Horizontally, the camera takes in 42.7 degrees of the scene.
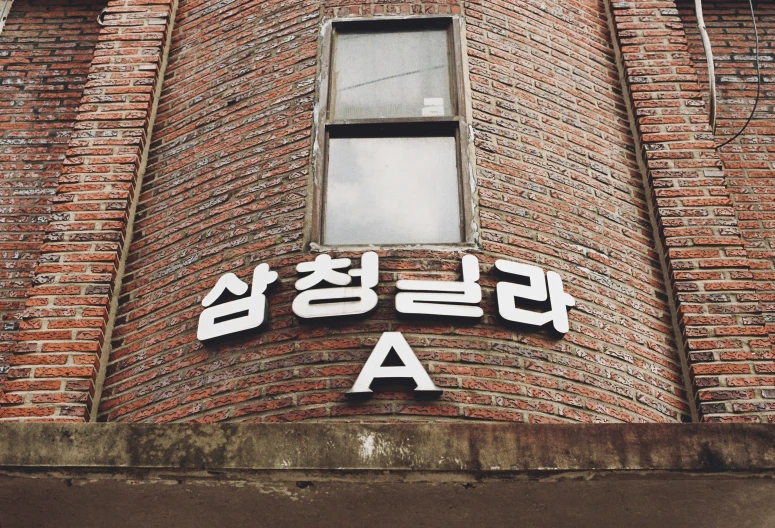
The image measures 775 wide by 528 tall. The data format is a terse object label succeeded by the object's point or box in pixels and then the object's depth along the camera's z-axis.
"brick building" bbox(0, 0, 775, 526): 4.54
